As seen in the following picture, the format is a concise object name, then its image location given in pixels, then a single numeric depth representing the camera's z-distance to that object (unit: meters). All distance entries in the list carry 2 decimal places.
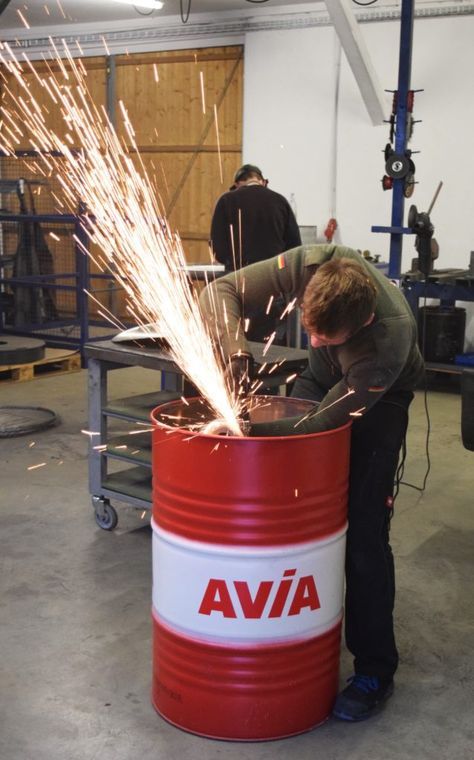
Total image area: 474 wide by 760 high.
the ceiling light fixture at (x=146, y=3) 8.07
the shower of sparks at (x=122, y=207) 2.57
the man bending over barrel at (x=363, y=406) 2.19
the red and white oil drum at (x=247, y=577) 2.07
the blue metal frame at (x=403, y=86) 6.38
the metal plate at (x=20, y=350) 6.52
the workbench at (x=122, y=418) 3.49
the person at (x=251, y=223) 5.35
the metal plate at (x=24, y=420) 5.18
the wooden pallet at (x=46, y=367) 6.79
